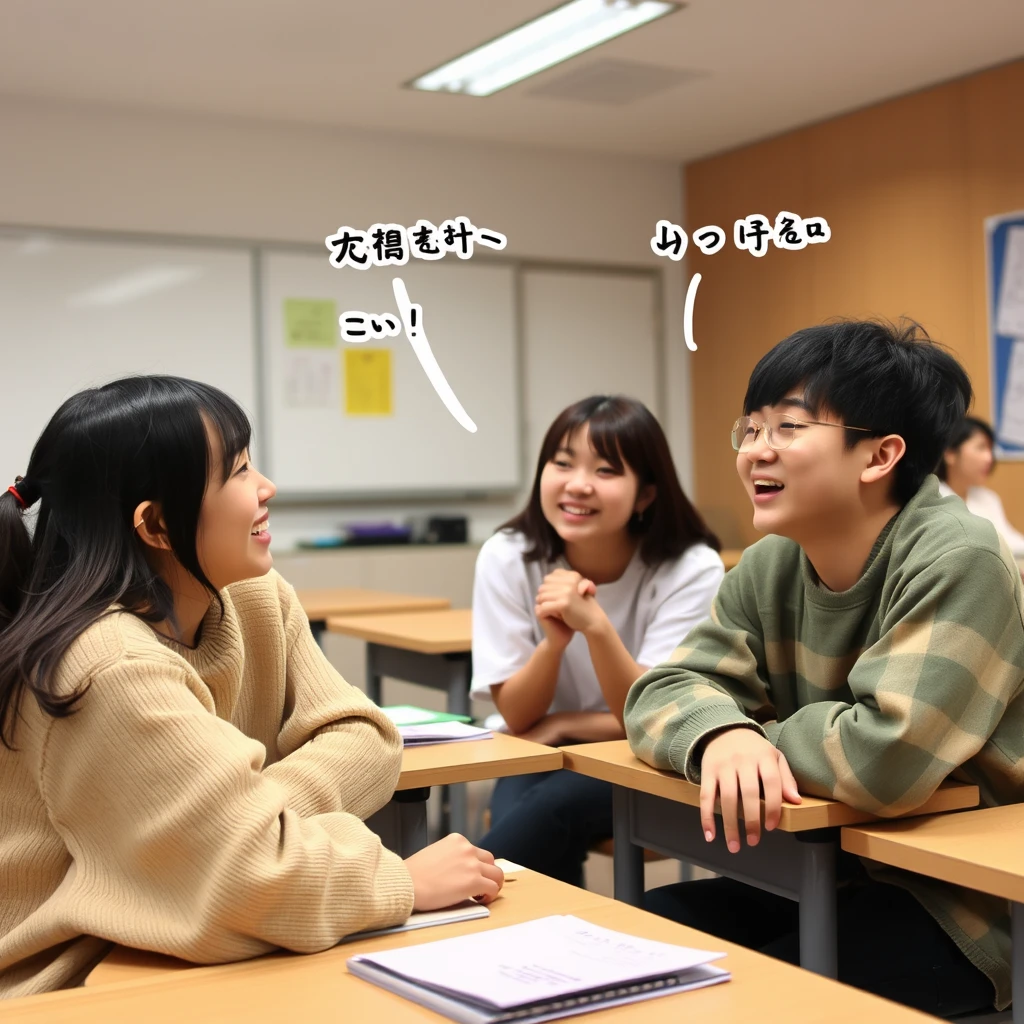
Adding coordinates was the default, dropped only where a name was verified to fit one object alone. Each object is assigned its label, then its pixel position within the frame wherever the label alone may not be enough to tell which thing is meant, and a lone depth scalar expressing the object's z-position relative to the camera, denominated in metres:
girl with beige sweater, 1.18
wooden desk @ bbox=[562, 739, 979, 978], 1.52
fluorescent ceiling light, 4.38
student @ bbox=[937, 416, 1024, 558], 4.89
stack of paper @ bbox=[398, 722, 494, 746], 2.02
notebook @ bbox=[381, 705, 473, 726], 2.19
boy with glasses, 1.51
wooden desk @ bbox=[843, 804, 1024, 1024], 1.29
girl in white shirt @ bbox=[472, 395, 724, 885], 2.46
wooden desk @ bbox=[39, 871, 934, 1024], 1.01
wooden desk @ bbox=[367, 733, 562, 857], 1.78
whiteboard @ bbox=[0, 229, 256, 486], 5.17
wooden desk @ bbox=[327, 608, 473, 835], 3.18
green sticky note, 5.68
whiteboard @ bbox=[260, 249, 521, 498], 5.67
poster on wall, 5.05
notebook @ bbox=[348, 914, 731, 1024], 1.00
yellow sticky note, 5.82
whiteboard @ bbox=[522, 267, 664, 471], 6.29
